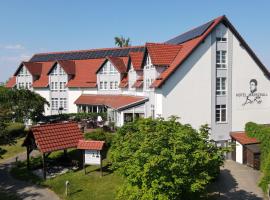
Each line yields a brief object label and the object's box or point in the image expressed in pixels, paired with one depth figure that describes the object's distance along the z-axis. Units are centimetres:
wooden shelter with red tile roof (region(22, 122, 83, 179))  1927
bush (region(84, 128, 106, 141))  2314
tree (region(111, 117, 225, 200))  1135
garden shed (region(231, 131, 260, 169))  2152
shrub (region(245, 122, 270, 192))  1722
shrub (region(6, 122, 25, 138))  2989
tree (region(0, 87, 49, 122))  2939
